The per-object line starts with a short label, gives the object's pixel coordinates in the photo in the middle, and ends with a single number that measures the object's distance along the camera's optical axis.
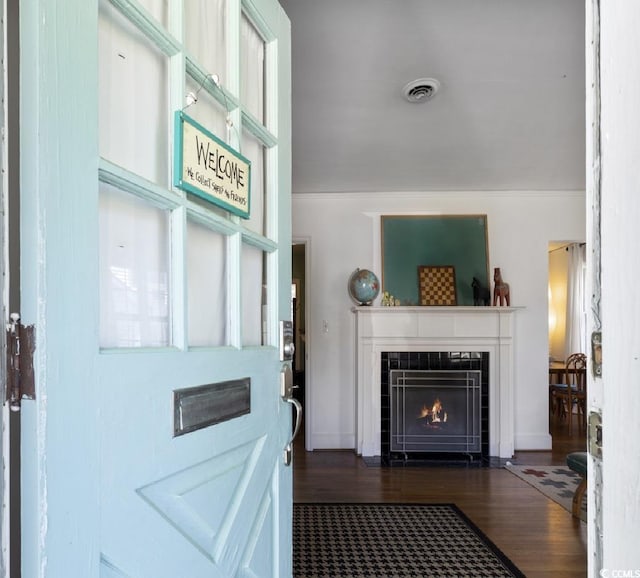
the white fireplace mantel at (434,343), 4.30
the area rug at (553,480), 3.26
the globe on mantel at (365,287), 4.36
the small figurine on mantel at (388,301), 4.42
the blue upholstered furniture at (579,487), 2.91
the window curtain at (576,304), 6.90
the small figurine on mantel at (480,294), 4.40
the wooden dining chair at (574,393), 5.62
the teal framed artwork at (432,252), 4.46
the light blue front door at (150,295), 0.67
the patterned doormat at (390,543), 2.29
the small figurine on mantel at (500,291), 4.29
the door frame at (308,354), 4.49
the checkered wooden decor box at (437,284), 4.44
